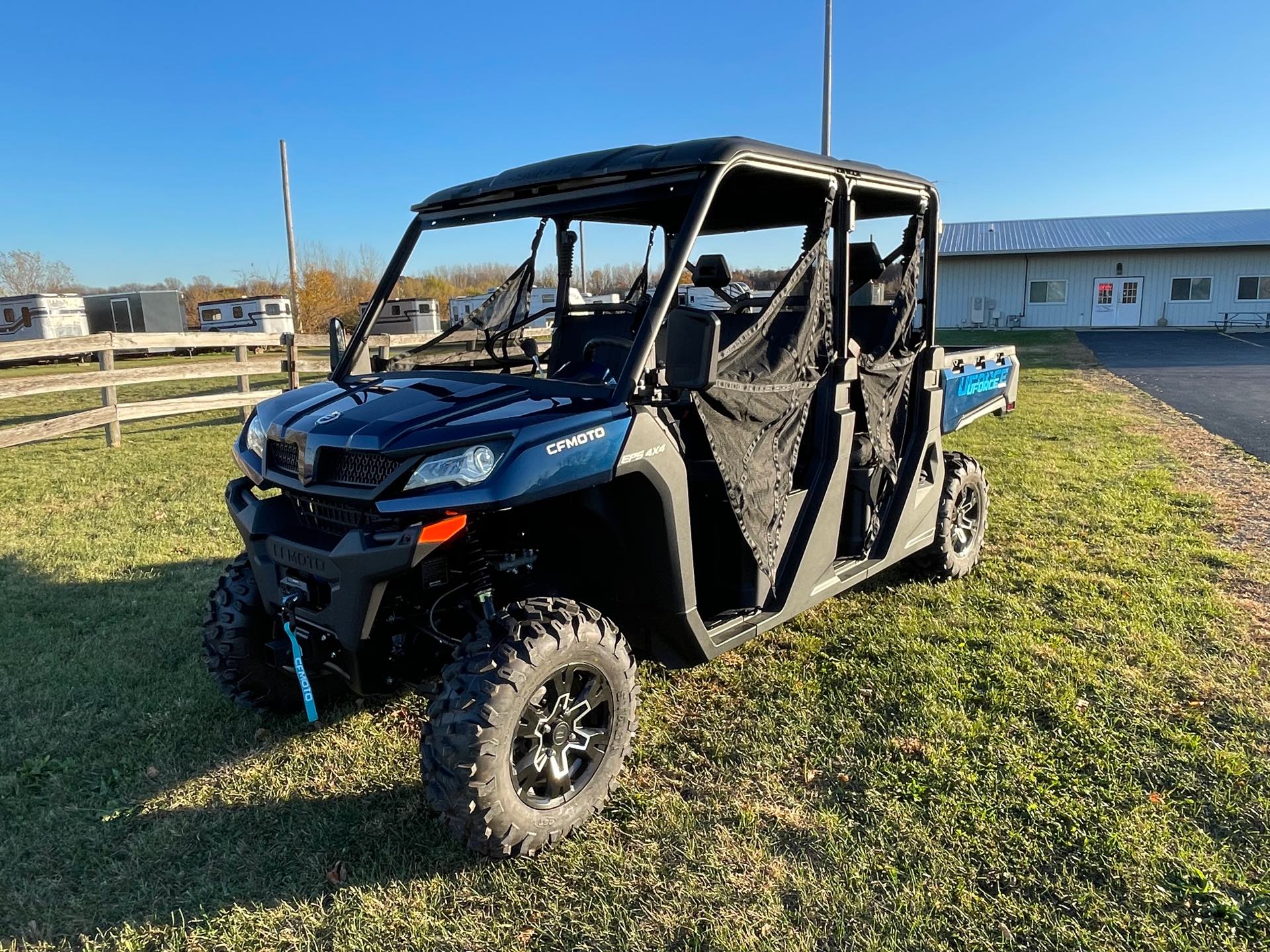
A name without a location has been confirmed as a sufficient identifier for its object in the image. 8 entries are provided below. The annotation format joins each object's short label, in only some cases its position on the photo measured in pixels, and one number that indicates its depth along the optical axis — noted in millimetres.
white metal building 33094
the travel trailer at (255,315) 36906
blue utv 2615
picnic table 32031
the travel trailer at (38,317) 32938
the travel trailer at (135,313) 37250
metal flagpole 15820
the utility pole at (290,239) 26672
